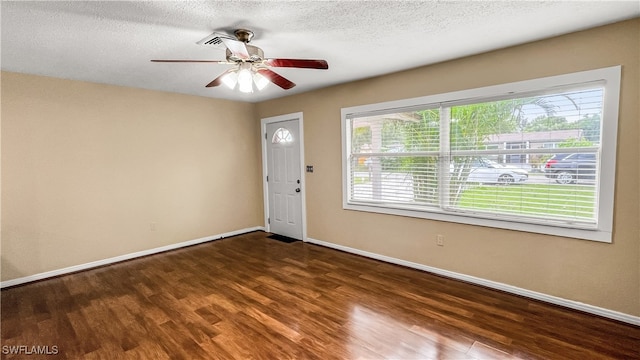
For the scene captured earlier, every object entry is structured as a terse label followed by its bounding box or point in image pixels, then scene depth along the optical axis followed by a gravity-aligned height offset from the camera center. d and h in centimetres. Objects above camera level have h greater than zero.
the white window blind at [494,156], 256 +1
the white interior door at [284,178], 498 -30
